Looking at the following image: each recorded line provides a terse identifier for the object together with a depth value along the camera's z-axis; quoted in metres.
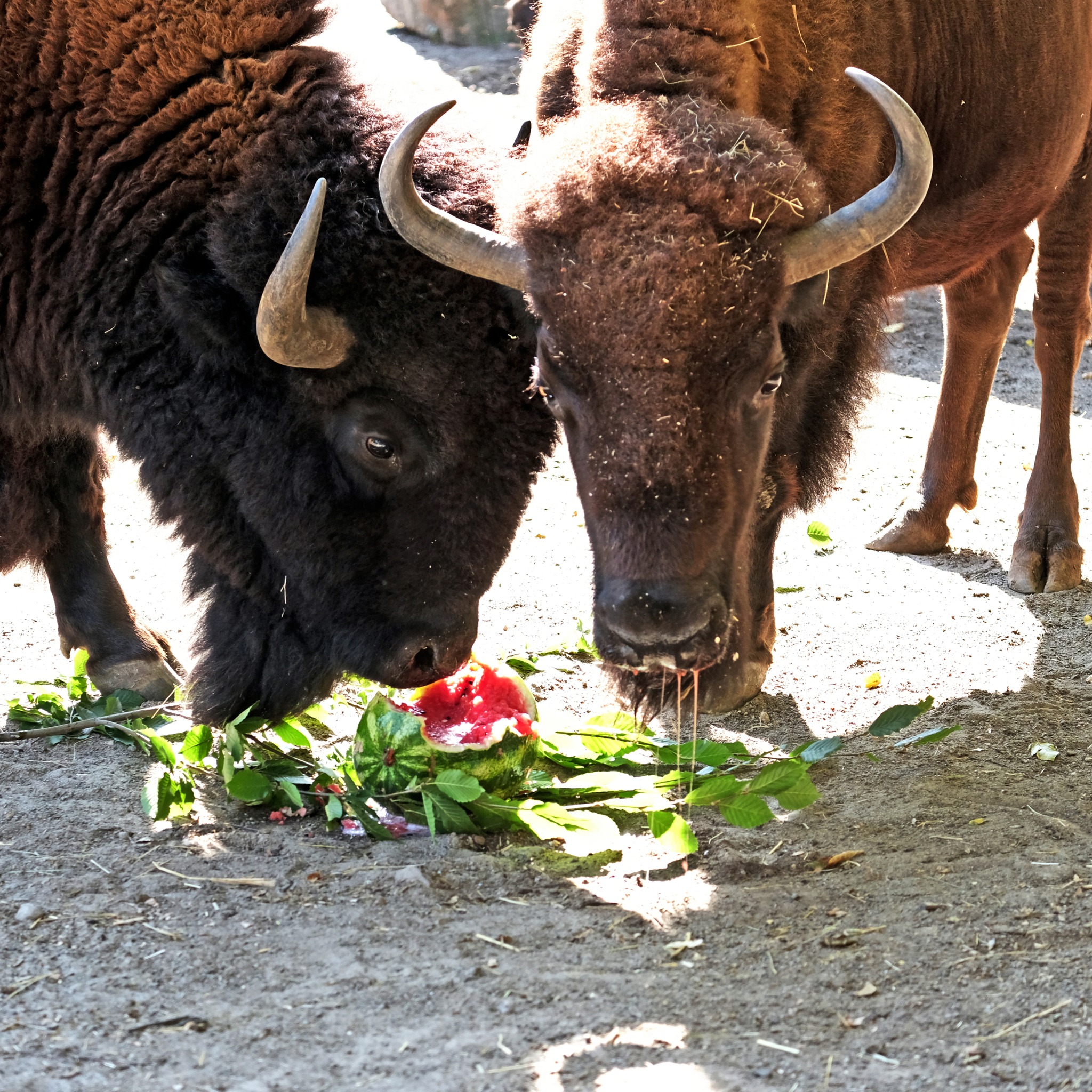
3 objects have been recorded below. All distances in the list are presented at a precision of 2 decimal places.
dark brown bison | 6.48
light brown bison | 5.54
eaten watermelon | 6.62
